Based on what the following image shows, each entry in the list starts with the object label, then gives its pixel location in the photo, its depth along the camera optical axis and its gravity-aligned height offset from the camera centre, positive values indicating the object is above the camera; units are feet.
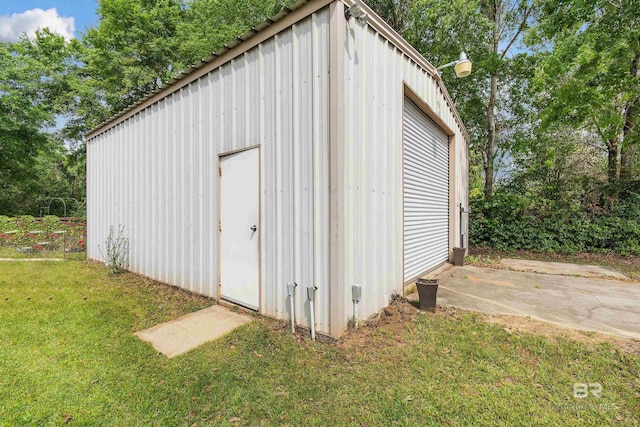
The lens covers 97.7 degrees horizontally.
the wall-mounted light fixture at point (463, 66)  16.84 +8.80
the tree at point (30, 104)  43.42 +17.91
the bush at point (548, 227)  25.45 -1.67
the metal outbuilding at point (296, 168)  9.66 +1.97
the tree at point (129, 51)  46.73 +28.04
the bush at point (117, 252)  19.63 -2.90
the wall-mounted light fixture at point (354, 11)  9.57 +6.91
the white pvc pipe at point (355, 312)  9.85 -3.56
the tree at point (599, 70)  23.06 +12.34
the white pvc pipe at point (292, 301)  10.02 -3.23
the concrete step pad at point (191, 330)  9.53 -4.52
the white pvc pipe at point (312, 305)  9.54 -3.19
